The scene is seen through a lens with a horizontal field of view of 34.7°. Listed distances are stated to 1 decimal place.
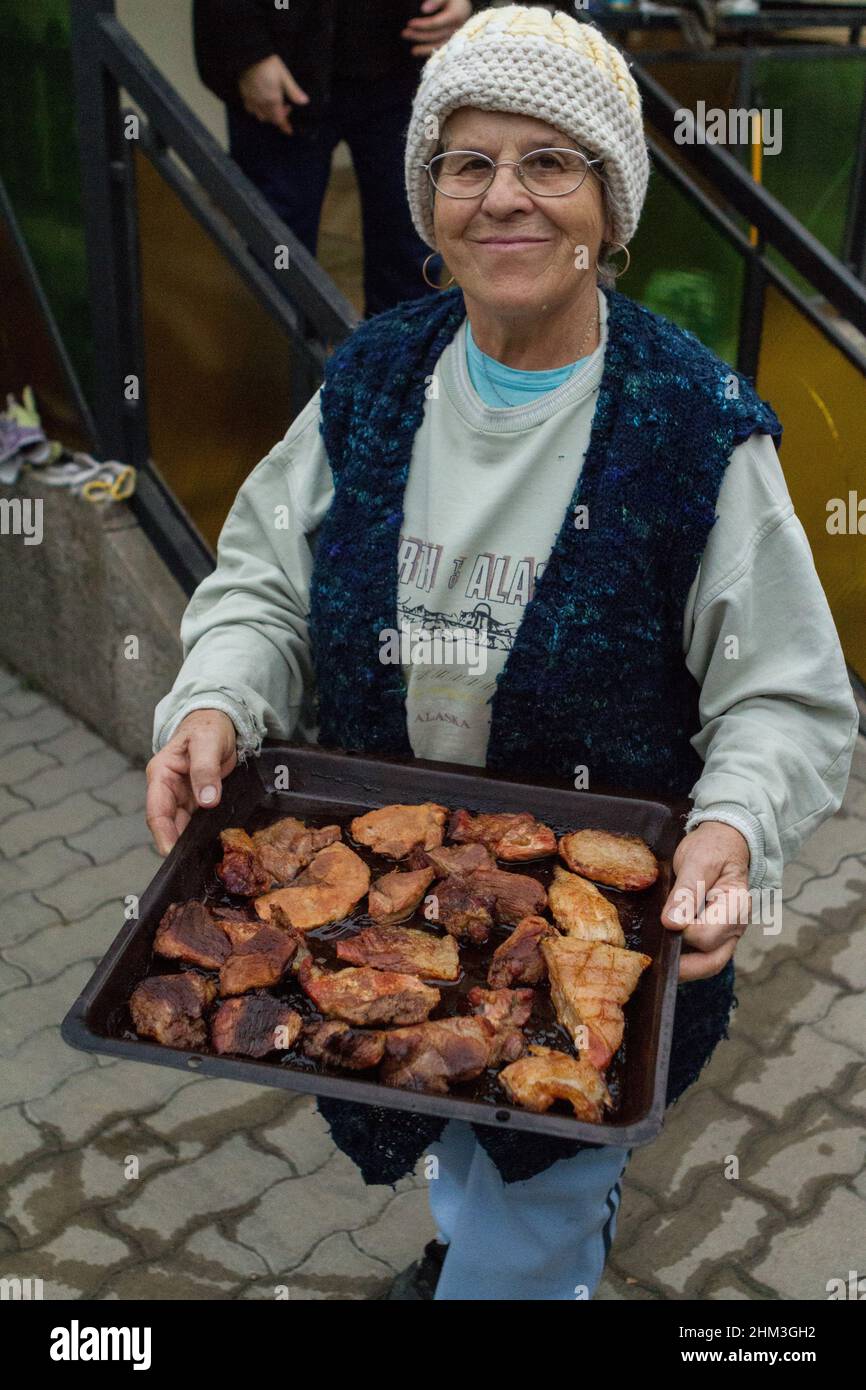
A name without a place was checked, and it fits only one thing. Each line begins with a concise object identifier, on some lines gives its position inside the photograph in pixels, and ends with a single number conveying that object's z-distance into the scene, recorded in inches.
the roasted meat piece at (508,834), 82.8
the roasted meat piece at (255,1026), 70.1
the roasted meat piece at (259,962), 74.2
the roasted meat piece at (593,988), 71.5
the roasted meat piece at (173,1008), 70.5
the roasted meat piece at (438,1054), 68.6
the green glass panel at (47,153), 161.8
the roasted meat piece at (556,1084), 66.6
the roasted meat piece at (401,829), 83.5
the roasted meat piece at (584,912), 78.2
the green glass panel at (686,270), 181.3
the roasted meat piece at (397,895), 80.9
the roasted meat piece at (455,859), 81.9
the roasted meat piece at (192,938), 75.8
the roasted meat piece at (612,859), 80.0
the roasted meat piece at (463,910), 79.6
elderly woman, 77.5
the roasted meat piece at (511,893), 80.5
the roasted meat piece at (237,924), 77.9
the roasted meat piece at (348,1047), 69.8
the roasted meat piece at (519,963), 76.0
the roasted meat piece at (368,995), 72.3
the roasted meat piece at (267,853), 82.4
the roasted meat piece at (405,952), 76.7
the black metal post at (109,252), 155.3
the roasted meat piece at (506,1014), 71.3
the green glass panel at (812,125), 234.8
